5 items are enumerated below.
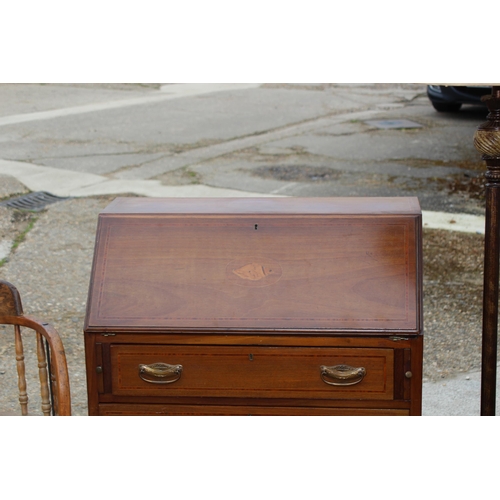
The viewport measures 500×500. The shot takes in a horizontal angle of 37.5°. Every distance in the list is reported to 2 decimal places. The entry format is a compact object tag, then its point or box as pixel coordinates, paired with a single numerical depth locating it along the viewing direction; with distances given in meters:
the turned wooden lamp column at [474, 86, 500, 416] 2.28
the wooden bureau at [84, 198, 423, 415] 2.26
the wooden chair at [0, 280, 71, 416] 1.77
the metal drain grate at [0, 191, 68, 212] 5.99
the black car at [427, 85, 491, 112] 9.10
